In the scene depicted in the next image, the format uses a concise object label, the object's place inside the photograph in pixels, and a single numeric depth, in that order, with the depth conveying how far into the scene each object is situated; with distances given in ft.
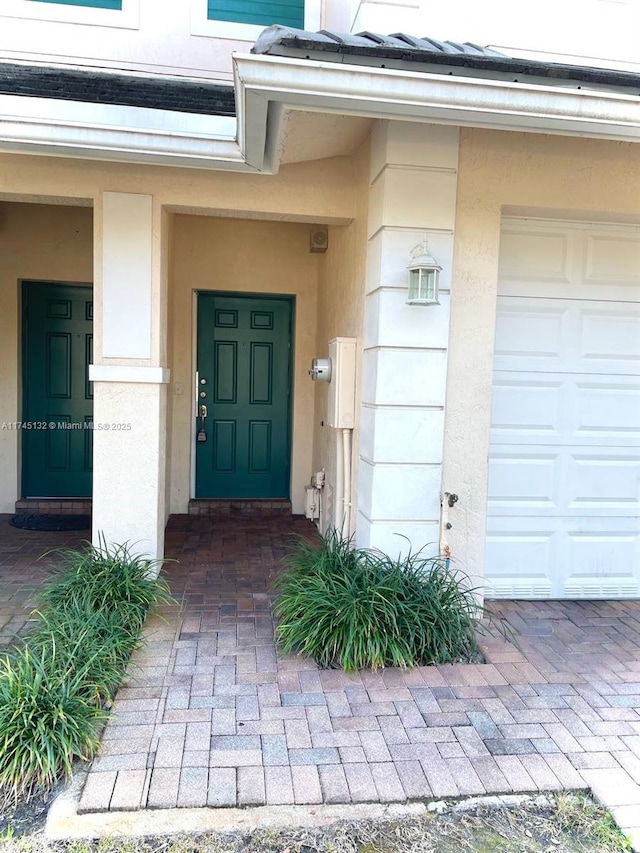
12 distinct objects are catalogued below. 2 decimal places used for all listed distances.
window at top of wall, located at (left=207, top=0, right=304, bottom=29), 13.98
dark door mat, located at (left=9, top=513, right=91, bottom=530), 17.53
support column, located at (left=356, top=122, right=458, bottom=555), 10.67
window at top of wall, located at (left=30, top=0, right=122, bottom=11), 13.57
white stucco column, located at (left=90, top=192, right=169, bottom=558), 12.11
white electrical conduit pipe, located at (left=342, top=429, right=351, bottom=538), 12.96
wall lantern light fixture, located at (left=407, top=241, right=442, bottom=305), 10.31
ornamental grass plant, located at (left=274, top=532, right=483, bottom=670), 9.61
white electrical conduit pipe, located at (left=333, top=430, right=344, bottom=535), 13.21
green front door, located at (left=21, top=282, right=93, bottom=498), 18.85
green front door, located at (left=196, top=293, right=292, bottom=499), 19.71
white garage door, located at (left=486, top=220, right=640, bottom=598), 12.29
